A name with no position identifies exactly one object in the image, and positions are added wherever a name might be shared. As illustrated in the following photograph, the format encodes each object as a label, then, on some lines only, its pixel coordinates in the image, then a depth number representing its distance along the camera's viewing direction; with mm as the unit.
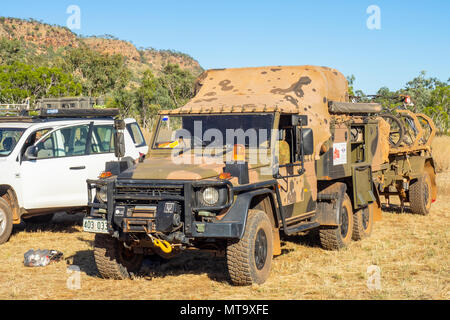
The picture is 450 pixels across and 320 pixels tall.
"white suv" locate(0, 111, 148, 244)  9945
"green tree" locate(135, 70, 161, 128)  40344
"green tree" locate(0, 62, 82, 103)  37281
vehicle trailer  12461
